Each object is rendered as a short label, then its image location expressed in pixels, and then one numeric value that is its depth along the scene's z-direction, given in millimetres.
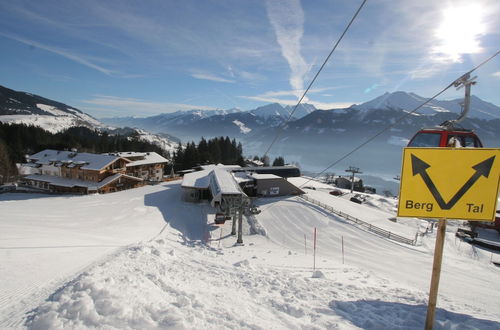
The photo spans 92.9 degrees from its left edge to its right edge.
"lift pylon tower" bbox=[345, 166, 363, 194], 56362
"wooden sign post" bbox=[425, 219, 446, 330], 4102
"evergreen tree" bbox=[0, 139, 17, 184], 44269
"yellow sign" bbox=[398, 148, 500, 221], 3770
